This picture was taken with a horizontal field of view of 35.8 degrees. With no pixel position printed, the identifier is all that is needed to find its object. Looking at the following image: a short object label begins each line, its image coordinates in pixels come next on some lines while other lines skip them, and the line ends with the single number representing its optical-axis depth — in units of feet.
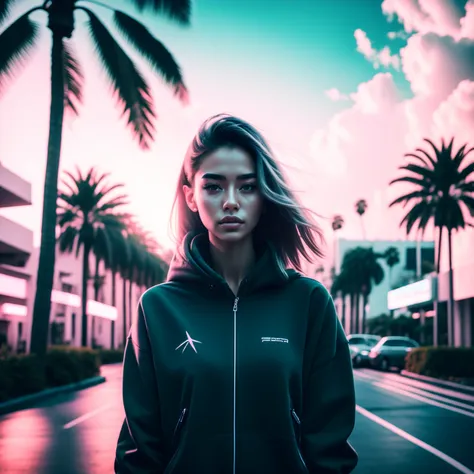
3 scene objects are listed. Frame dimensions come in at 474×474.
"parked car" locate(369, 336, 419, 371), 106.32
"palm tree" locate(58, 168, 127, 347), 120.67
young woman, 7.78
